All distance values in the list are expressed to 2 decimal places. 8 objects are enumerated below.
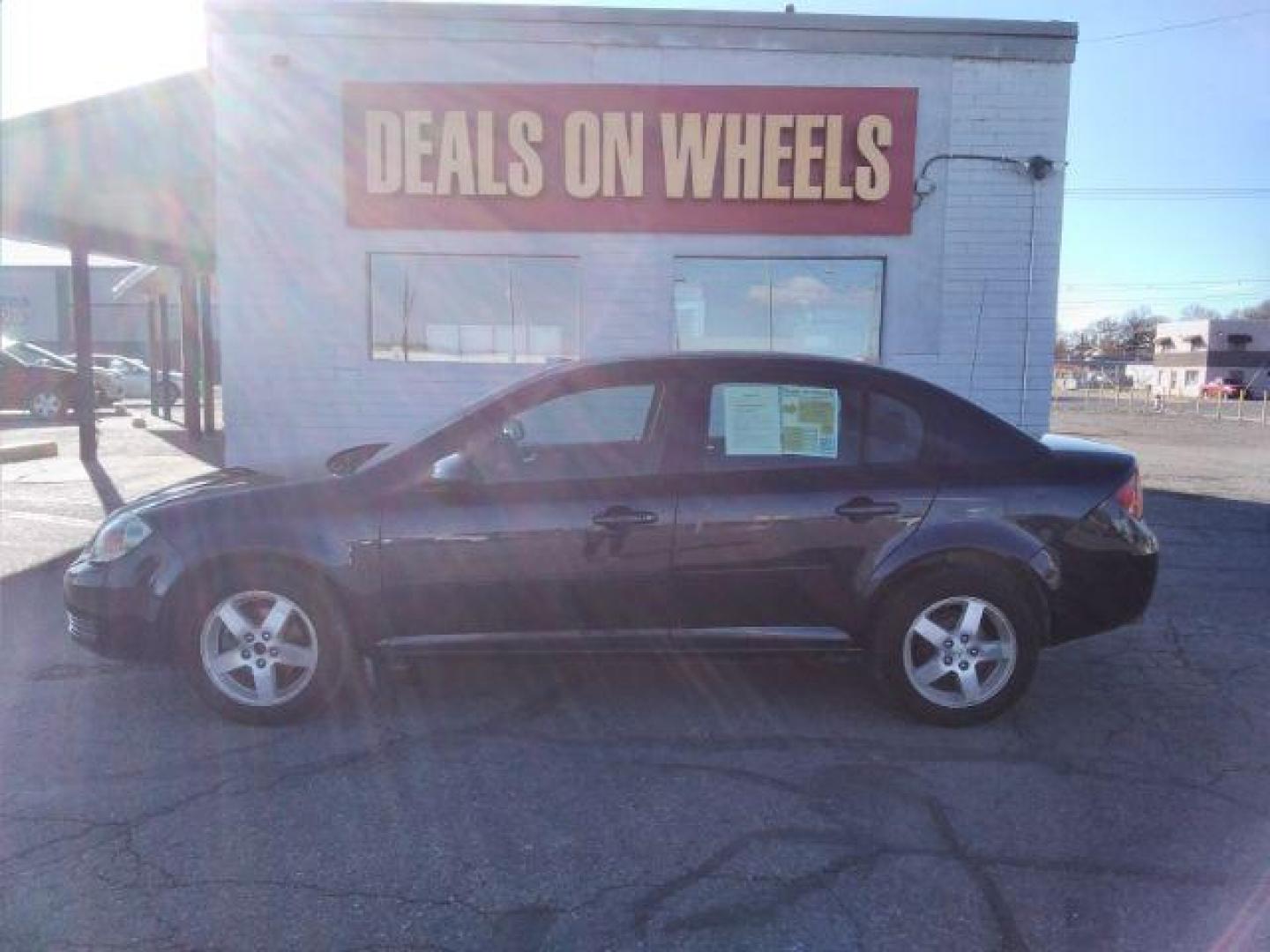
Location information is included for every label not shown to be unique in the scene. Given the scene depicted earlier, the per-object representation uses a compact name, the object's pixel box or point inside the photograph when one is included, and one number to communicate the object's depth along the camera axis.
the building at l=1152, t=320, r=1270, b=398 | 74.19
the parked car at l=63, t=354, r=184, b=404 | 30.26
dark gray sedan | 4.07
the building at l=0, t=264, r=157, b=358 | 45.22
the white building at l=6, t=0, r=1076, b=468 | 9.42
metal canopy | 9.62
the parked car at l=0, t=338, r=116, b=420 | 19.14
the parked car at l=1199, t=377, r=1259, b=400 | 60.19
